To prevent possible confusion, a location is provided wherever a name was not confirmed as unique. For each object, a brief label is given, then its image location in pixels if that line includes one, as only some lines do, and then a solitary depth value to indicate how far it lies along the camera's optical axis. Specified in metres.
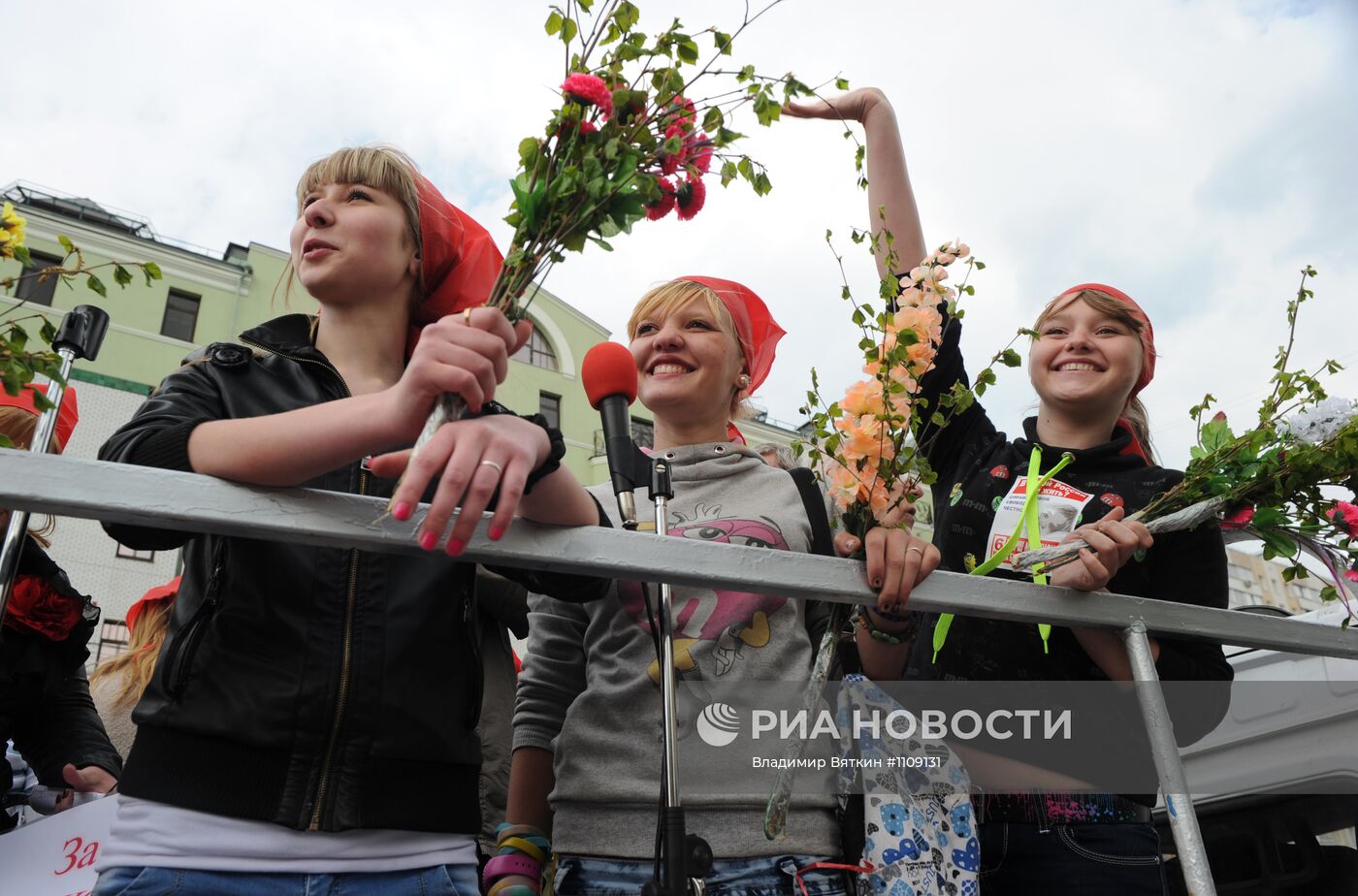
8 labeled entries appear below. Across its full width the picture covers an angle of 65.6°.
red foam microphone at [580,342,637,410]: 1.93
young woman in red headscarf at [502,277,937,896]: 1.88
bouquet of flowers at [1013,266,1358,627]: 1.95
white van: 3.38
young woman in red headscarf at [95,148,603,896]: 1.28
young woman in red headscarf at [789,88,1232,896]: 2.02
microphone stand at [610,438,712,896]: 1.47
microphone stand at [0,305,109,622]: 2.04
